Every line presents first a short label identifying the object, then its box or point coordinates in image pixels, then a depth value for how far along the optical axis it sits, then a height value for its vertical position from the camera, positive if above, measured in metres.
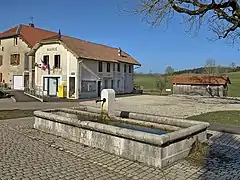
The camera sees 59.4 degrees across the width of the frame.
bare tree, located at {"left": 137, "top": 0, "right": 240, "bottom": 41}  11.44 +4.39
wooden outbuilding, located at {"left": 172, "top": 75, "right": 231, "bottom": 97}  31.97 +0.18
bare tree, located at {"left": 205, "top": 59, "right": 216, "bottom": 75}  40.51 +3.59
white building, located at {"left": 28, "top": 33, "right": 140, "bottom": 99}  24.84 +2.34
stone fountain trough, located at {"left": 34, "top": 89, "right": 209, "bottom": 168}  4.99 -1.40
